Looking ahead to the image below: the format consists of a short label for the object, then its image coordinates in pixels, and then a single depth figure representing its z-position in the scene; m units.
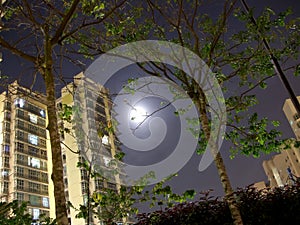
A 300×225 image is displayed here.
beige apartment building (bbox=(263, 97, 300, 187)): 61.59
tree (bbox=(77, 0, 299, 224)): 6.93
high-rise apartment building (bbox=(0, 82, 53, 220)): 46.50
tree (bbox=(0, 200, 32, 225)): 4.71
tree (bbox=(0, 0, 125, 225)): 4.08
